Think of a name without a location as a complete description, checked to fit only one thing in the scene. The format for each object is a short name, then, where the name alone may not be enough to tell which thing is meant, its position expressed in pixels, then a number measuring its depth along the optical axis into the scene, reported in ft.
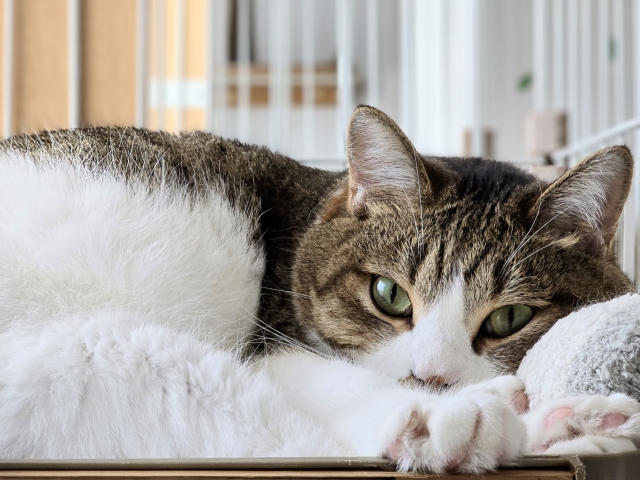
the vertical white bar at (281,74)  7.90
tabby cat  2.11
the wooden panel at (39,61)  6.54
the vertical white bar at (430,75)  8.21
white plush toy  2.24
